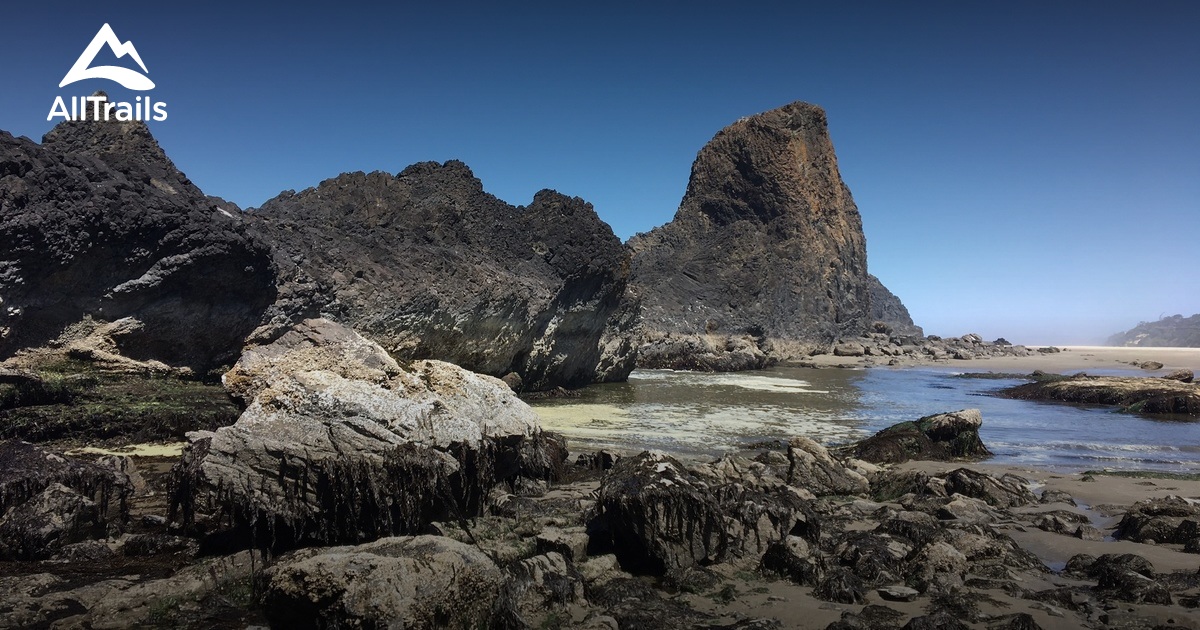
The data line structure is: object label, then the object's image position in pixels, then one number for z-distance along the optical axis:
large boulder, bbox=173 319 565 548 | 6.57
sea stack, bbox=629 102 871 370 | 55.91
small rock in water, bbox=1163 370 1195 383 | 29.66
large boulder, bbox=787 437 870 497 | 9.95
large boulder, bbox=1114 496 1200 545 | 7.30
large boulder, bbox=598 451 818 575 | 6.57
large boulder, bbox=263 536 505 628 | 4.46
